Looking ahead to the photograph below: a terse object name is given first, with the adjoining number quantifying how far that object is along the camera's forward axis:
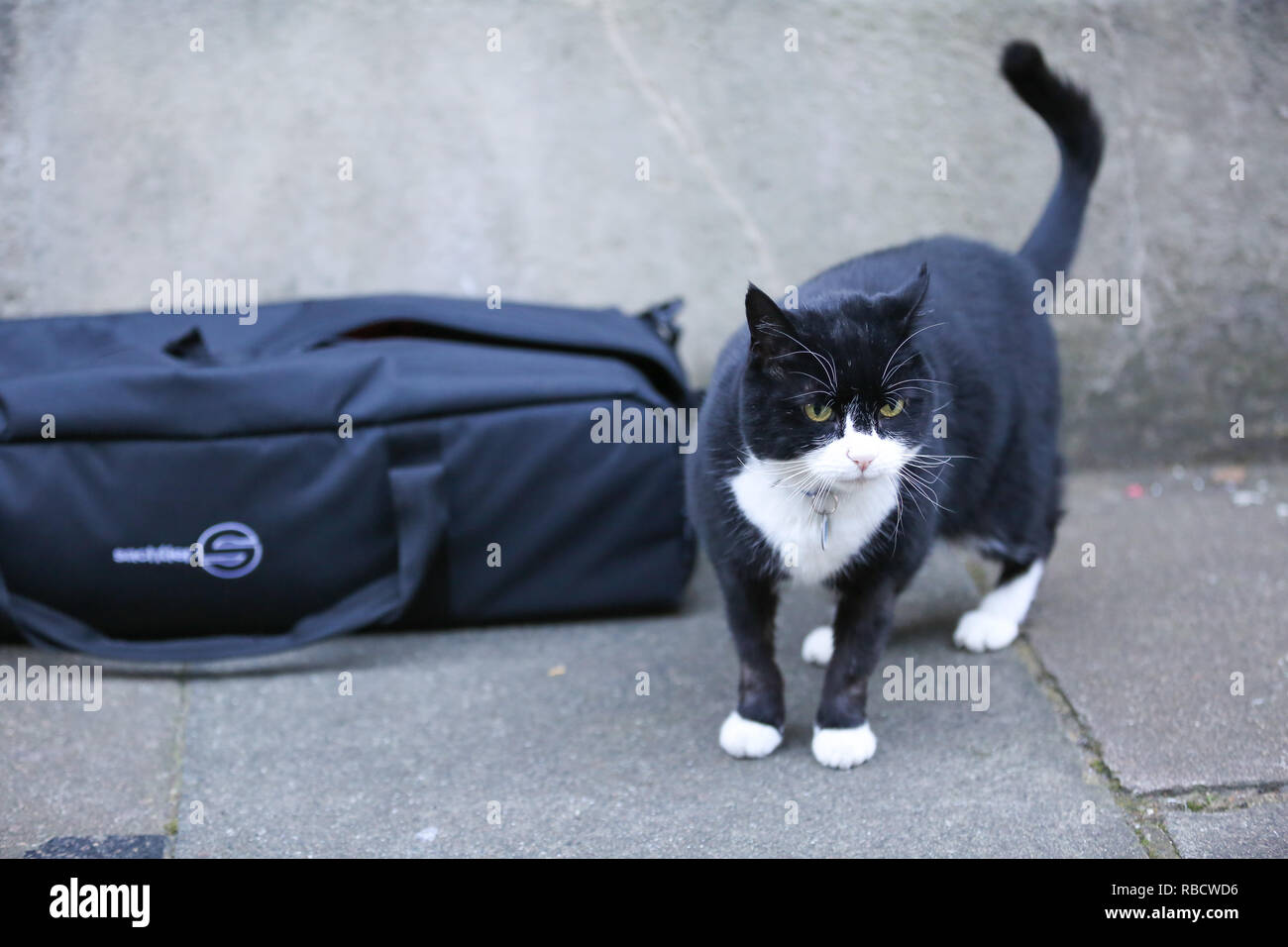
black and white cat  1.54
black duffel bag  2.07
